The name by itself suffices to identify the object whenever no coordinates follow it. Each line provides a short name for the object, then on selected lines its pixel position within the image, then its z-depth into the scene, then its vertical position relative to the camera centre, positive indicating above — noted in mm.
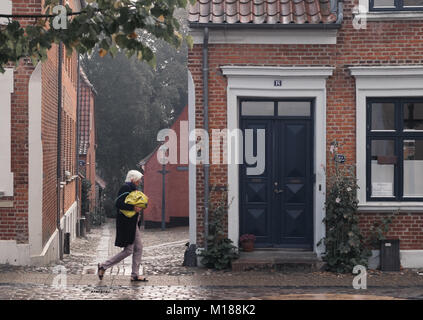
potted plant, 12773 -1309
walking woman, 11008 -976
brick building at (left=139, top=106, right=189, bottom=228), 32312 -1201
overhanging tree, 6949 +1360
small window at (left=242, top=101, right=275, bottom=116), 13008 +1074
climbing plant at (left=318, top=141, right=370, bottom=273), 12242 -1039
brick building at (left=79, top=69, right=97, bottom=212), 36781 +2101
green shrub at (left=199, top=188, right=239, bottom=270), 12461 -1328
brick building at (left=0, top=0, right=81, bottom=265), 12531 +137
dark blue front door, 13047 -227
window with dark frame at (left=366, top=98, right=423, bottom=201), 12883 +336
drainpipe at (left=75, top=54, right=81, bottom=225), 26405 +406
